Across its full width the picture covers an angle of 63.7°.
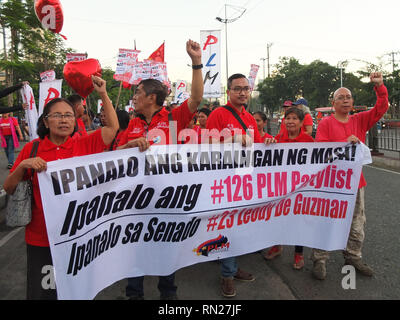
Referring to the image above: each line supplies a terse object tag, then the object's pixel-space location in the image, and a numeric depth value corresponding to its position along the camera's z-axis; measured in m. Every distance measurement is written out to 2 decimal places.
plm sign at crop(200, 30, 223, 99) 9.30
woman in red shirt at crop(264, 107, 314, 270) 3.49
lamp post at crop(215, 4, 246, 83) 26.76
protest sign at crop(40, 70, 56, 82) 7.61
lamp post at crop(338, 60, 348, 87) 51.34
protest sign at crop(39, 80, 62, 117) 6.26
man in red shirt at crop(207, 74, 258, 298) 2.92
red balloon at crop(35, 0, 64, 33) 5.61
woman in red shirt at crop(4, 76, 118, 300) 2.07
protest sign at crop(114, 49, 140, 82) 9.42
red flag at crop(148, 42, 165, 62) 10.12
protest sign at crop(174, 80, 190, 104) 15.99
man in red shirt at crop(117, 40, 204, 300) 2.63
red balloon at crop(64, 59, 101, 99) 3.35
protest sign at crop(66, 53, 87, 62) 7.19
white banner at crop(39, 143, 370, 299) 2.16
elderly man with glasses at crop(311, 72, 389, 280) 3.24
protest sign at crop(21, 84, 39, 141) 5.83
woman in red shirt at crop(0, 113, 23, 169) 9.62
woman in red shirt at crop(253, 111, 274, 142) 4.95
